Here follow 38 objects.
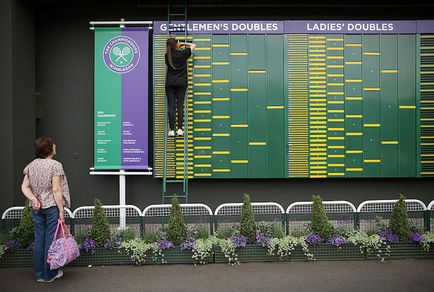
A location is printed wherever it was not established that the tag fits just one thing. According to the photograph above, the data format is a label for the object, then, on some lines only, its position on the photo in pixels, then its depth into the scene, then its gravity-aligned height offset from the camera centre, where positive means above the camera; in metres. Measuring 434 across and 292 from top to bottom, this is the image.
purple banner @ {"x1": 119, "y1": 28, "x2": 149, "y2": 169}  8.20 +0.84
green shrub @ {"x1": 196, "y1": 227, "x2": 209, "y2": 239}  6.43 -1.39
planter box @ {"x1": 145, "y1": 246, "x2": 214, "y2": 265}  6.15 -1.69
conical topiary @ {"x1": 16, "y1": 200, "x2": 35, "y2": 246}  6.10 -1.23
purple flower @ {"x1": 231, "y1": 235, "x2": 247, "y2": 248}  6.16 -1.45
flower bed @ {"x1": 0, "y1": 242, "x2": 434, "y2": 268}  6.13 -1.68
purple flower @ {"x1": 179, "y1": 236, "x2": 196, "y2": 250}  6.12 -1.50
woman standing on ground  5.33 -0.68
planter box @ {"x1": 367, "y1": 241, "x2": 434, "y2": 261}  6.34 -1.65
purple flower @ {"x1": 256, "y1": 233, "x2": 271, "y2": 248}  6.19 -1.45
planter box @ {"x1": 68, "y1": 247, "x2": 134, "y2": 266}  6.13 -1.71
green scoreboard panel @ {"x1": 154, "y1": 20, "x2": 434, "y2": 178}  8.33 +0.86
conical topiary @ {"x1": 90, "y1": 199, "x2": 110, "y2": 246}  6.14 -1.22
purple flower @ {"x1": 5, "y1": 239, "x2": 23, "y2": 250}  6.06 -1.49
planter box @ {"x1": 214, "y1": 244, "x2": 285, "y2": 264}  6.22 -1.68
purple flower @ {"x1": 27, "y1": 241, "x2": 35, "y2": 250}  6.14 -1.52
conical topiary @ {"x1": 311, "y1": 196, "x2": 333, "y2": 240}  6.27 -1.17
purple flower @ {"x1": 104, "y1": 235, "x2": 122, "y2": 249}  6.14 -1.47
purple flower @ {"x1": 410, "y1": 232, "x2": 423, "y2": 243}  6.29 -1.42
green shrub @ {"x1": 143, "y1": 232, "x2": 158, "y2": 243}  6.26 -1.42
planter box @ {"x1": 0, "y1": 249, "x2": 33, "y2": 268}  6.11 -1.70
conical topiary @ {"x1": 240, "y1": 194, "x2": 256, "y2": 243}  6.23 -1.18
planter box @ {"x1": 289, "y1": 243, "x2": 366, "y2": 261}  6.28 -1.67
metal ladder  8.18 +0.12
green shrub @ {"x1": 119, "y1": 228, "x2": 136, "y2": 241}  6.31 -1.39
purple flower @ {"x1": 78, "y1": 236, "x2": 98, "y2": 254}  6.08 -1.50
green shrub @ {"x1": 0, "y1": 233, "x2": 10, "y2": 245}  6.16 -1.41
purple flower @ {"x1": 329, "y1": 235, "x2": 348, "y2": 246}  6.24 -1.47
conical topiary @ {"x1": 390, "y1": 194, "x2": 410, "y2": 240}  6.34 -1.17
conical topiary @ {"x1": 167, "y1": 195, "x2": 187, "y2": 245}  6.19 -1.22
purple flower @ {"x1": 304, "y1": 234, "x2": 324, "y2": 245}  6.23 -1.43
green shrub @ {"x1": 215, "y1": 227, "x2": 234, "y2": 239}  6.37 -1.38
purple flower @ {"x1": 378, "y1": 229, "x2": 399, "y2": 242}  6.32 -1.41
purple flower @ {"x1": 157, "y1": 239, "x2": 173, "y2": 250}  6.11 -1.49
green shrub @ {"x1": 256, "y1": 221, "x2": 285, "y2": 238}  6.36 -1.31
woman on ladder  7.82 +1.38
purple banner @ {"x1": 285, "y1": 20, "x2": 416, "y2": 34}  8.36 +2.52
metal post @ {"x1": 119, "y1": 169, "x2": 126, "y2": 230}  8.16 -0.84
